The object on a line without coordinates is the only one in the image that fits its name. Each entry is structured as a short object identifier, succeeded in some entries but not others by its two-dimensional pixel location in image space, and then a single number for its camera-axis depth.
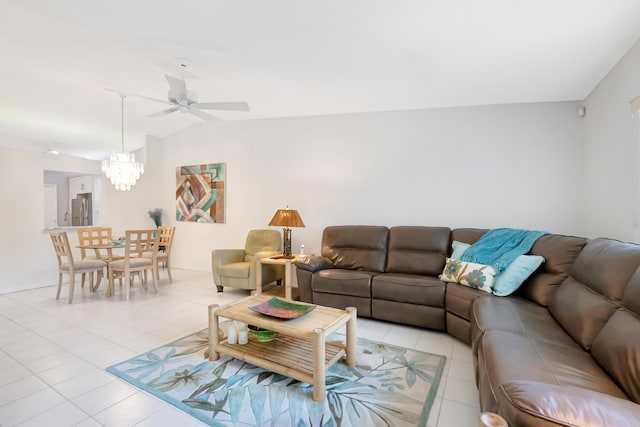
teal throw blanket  2.68
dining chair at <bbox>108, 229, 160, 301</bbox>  3.94
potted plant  5.81
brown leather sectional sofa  1.01
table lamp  3.79
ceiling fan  3.04
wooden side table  3.60
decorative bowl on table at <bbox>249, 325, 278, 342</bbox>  2.27
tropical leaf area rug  1.69
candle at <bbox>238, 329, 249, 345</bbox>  2.33
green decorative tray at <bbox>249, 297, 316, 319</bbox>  2.12
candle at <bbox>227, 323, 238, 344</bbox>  2.33
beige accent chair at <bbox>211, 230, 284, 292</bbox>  4.05
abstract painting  5.22
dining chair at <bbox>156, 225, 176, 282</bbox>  4.73
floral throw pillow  2.61
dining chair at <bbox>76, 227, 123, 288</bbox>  4.15
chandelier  4.24
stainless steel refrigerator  6.52
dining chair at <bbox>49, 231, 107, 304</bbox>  3.72
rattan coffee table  1.84
